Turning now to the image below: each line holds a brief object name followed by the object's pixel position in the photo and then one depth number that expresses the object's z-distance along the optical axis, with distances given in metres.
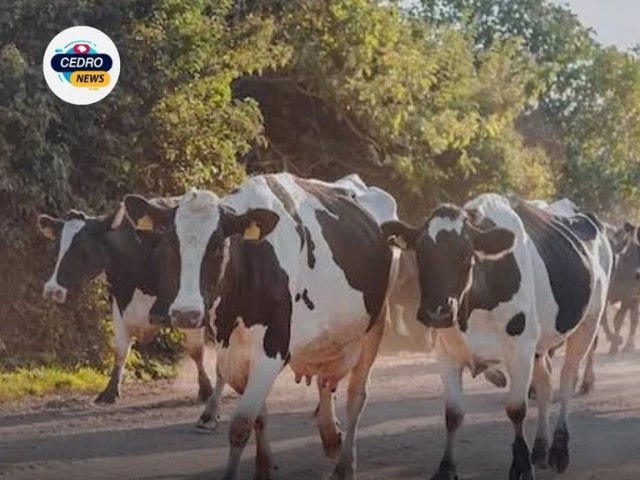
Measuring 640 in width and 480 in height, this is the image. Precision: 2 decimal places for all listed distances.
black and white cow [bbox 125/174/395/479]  7.99
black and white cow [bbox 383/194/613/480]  8.90
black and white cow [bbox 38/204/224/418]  13.53
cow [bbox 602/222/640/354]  19.75
